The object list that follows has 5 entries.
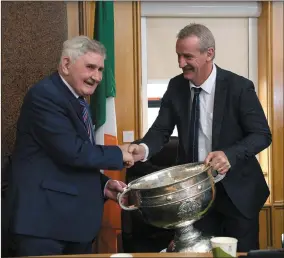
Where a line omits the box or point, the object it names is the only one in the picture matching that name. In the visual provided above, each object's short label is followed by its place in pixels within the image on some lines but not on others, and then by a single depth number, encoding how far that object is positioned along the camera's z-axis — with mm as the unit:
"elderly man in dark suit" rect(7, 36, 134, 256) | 1909
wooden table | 1543
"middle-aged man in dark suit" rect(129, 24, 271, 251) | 2146
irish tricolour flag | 3115
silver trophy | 1543
